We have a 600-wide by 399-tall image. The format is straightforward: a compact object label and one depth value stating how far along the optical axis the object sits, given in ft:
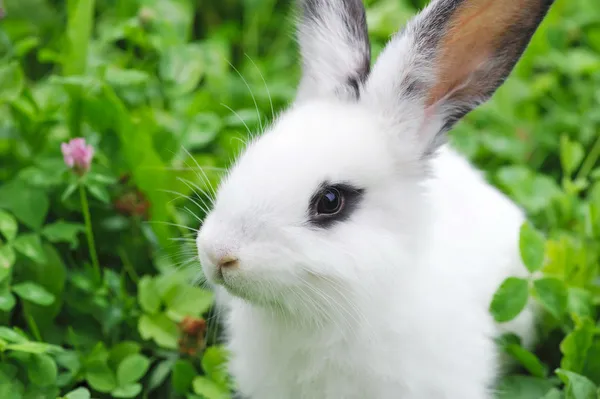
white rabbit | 6.27
